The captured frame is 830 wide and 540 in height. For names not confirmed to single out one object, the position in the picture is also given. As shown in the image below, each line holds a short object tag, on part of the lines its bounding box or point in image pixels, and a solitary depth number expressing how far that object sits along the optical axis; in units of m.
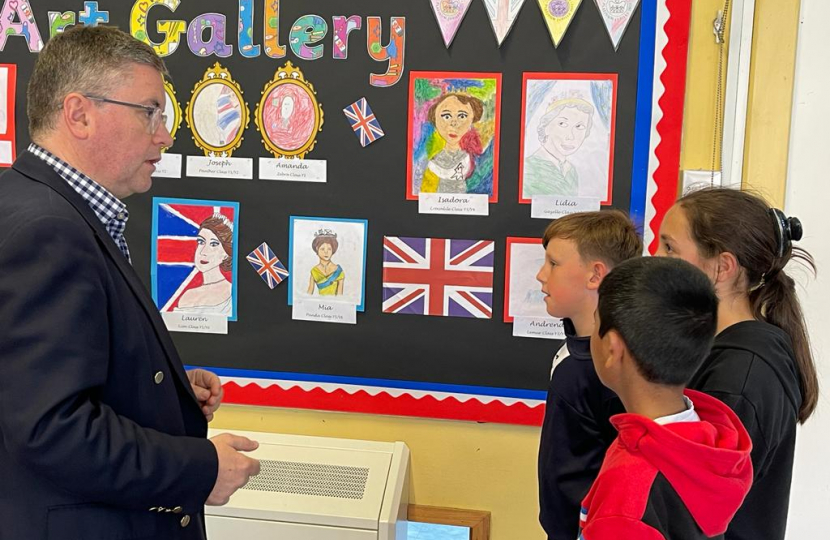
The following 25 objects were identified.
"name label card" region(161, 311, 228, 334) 2.24
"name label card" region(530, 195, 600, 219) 2.04
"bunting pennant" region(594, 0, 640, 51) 1.96
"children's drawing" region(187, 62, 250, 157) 2.16
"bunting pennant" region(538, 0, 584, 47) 1.99
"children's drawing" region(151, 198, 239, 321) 2.21
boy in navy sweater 1.47
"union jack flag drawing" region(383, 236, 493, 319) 2.11
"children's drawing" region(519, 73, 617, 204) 2.01
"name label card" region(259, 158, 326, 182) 2.14
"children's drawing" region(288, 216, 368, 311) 2.15
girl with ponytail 1.23
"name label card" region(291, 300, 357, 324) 2.17
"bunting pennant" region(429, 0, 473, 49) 2.03
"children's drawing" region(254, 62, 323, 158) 2.12
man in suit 1.08
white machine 1.93
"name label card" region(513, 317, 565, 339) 2.09
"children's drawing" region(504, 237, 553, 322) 2.08
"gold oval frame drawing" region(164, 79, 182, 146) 2.19
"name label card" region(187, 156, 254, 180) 2.18
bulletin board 2.00
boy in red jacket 1.04
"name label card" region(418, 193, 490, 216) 2.08
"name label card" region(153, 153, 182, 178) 2.20
